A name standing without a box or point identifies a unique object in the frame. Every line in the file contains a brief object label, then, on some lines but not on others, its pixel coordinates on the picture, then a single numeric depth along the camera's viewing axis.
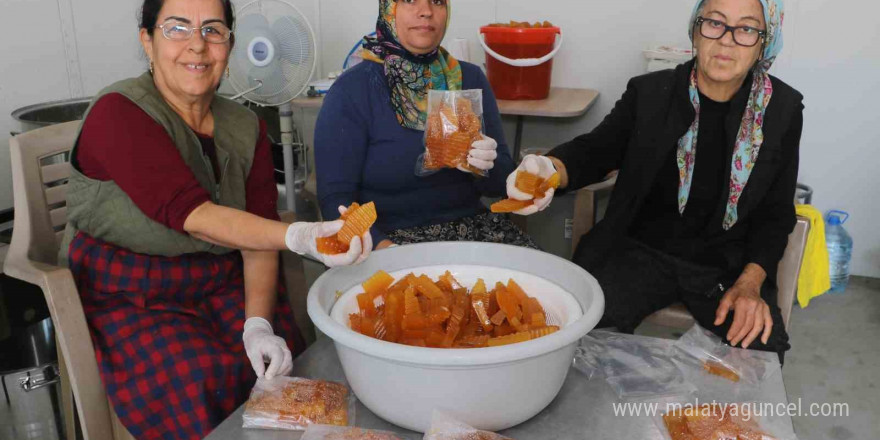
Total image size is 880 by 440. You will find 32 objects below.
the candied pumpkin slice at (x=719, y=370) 1.25
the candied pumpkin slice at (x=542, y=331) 1.06
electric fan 2.78
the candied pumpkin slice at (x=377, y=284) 1.22
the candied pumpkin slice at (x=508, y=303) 1.17
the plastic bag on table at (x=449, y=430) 0.97
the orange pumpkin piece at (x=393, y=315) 1.12
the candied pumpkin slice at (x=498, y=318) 1.17
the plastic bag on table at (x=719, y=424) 1.04
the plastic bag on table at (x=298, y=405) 1.07
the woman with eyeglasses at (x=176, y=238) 1.36
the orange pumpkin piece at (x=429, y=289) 1.18
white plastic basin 0.95
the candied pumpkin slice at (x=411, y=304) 1.14
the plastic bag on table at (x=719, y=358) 1.25
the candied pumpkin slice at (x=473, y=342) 1.10
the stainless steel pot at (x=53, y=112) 2.53
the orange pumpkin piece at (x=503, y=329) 1.16
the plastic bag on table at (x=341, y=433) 1.01
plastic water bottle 3.24
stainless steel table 1.06
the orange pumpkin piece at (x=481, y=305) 1.17
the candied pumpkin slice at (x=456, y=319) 1.10
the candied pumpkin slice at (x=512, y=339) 1.05
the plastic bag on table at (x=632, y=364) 1.19
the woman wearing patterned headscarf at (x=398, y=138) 1.95
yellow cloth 2.91
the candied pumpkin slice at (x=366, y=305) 1.20
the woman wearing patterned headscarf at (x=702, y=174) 1.78
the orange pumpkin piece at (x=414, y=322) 1.11
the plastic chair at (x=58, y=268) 1.37
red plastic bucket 2.96
